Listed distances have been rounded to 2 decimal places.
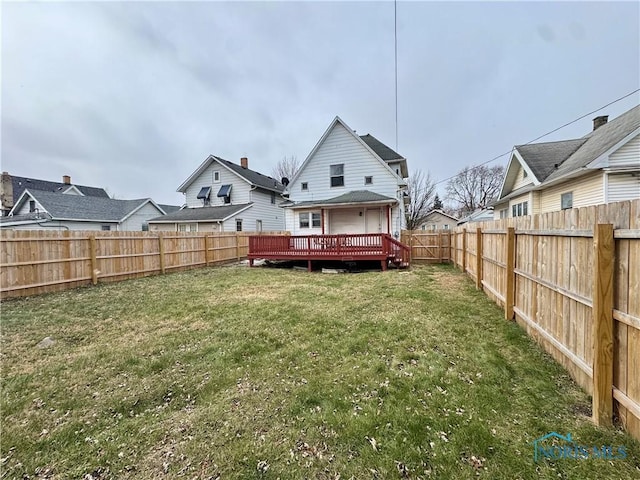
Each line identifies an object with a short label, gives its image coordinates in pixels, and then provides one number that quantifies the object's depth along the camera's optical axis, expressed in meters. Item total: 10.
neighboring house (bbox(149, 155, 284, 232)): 21.47
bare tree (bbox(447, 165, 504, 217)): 41.16
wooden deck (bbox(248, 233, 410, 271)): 11.25
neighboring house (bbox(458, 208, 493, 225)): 30.05
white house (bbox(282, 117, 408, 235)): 15.15
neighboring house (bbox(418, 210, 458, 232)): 41.06
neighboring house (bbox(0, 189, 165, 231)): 21.58
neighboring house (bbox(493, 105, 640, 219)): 9.58
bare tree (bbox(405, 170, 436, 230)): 34.88
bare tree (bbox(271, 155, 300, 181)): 40.86
